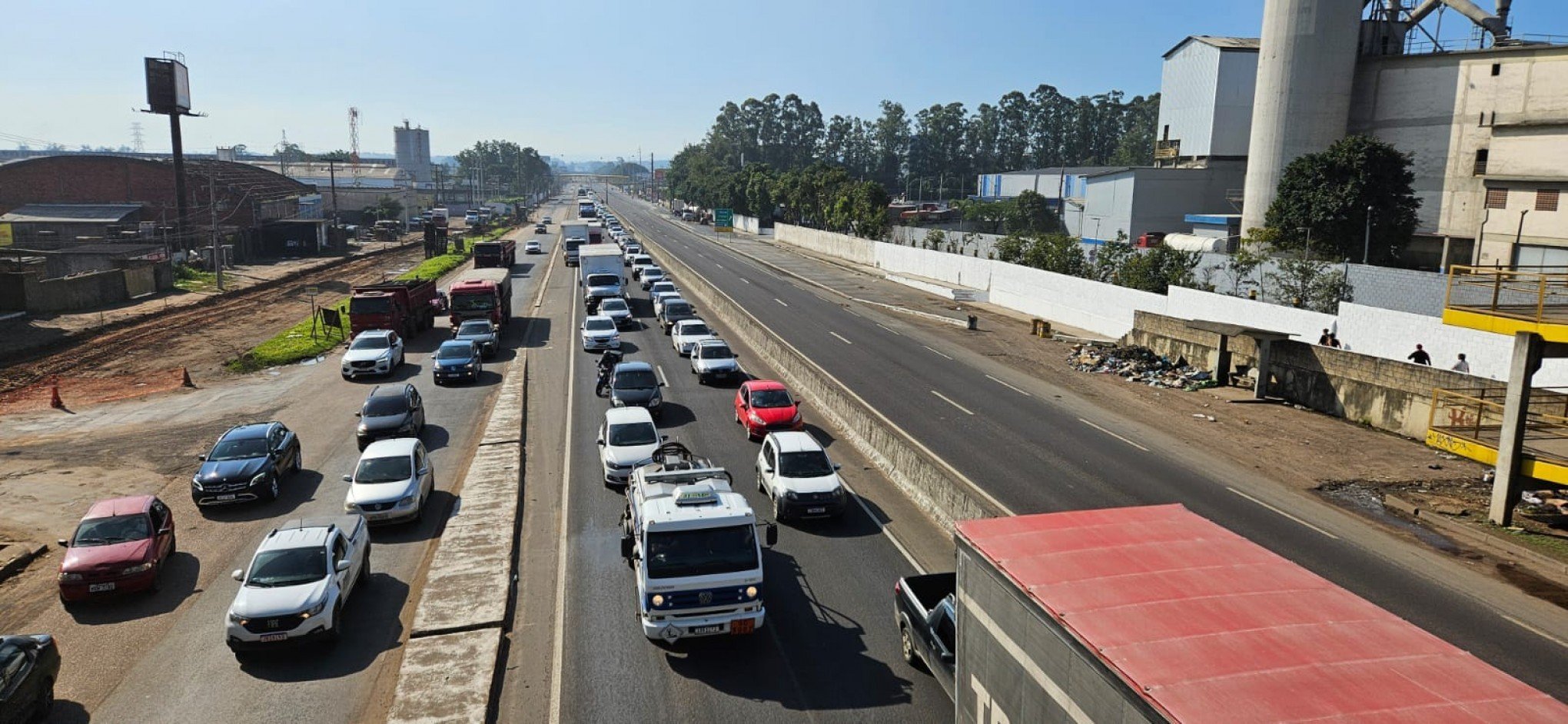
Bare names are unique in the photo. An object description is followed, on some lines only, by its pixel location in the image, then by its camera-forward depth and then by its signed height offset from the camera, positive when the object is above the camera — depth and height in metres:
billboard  81.62 +10.45
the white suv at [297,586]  13.37 -5.97
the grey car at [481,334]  38.47 -5.32
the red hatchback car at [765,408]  25.31 -5.38
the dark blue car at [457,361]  33.44 -5.64
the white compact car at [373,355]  34.50 -5.71
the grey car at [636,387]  27.95 -5.38
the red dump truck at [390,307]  39.91 -4.50
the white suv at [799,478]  18.83 -5.54
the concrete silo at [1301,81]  62.72 +11.05
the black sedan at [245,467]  20.16 -6.04
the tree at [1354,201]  48.78 +2.15
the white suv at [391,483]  18.70 -5.87
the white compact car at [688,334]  38.50 -5.07
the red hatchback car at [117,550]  15.43 -6.17
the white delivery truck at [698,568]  13.16 -5.16
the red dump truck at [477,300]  43.19 -4.29
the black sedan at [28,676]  11.29 -6.24
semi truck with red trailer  6.32 -3.22
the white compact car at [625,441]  20.94 -5.43
